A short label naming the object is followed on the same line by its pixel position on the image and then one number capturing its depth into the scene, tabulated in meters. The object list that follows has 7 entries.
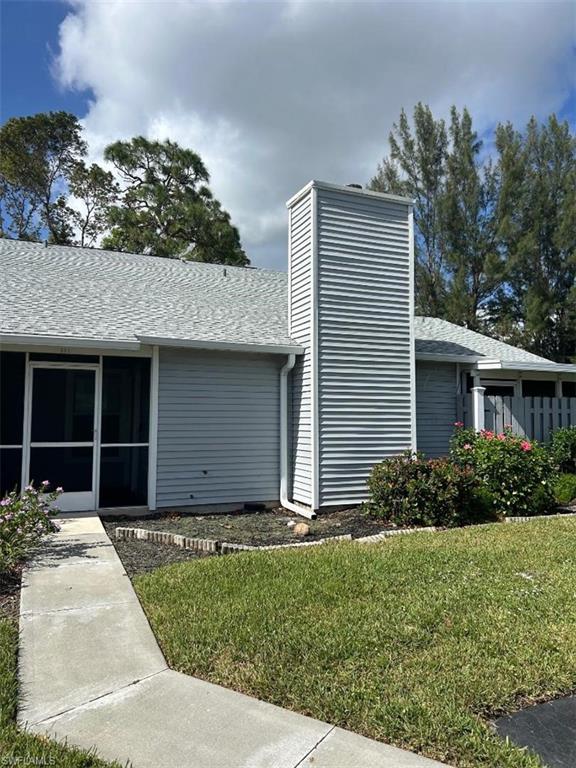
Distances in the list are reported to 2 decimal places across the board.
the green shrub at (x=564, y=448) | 10.67
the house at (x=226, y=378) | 7.92
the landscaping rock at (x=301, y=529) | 7.28
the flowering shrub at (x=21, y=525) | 5.21
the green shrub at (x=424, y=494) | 7.54
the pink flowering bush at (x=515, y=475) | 8.23
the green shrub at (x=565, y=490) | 9.23
